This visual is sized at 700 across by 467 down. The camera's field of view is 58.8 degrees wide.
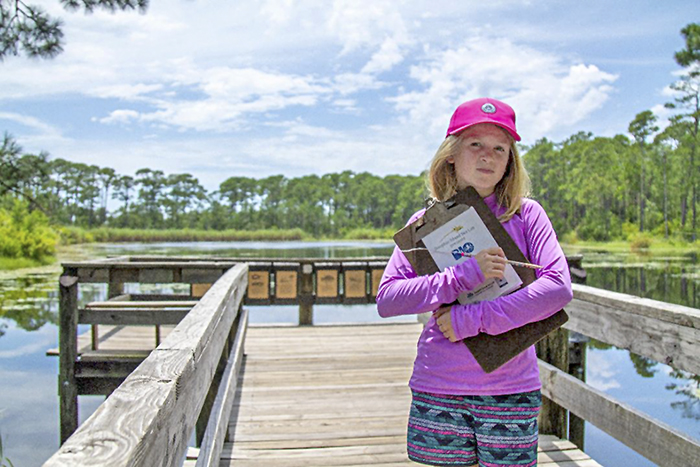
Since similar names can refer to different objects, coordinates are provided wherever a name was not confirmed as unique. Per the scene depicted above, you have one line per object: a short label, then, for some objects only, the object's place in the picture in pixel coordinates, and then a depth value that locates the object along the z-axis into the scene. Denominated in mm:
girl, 1503
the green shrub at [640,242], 35344
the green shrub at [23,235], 21625
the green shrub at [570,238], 44584
